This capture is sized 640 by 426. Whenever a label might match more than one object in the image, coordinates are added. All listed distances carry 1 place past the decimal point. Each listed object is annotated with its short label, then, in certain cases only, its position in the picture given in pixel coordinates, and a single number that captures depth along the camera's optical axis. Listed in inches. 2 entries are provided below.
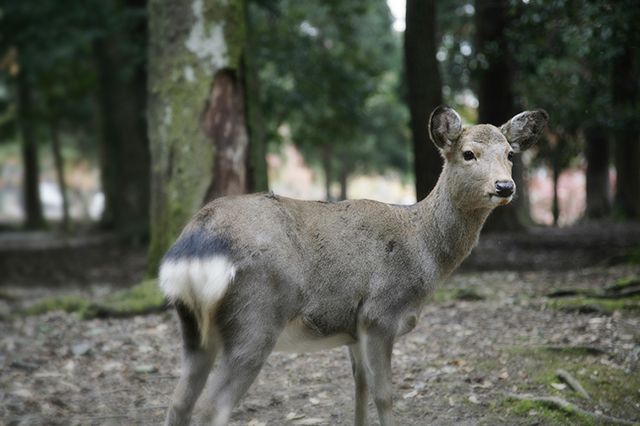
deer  152.7
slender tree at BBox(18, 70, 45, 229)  1053.8
